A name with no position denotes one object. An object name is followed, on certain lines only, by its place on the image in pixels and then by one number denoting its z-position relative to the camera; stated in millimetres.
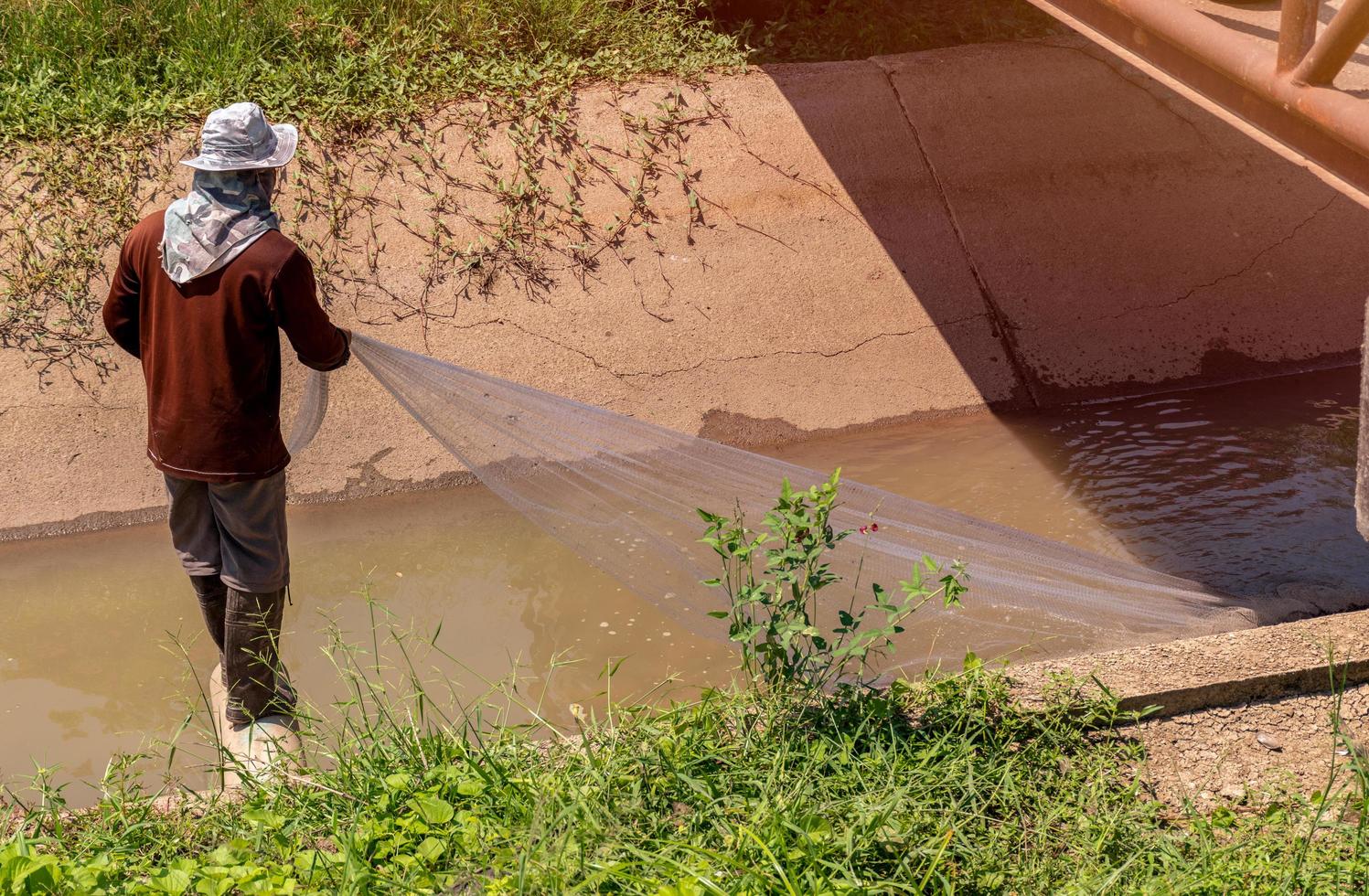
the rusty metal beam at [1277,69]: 6172
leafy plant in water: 5910
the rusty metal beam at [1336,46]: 5967
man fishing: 6773
